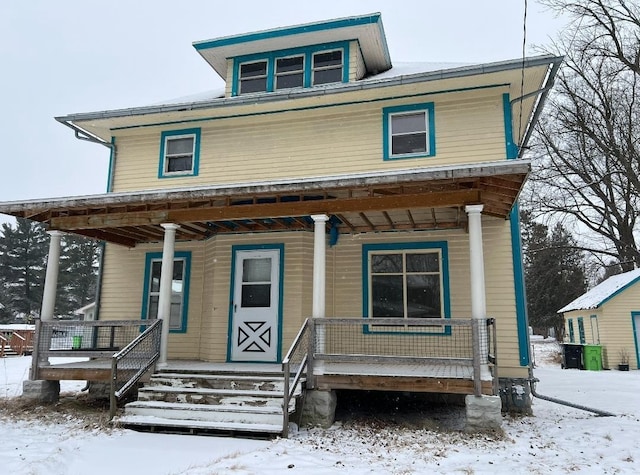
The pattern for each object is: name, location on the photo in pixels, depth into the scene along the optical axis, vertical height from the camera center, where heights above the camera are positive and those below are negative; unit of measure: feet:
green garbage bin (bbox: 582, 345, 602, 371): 62.69 -1.06
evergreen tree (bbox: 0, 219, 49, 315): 152.87 +22.48
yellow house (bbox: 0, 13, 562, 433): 25.03 +7.18
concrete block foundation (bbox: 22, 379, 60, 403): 28.35 -2.61
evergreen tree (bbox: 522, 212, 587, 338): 116.57 +15.19
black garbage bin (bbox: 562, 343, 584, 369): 64.64 -0.98
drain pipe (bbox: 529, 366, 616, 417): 27.89 -3.08
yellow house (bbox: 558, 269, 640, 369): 63.21 +3.35
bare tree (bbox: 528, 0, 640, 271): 63.98 +31.01
